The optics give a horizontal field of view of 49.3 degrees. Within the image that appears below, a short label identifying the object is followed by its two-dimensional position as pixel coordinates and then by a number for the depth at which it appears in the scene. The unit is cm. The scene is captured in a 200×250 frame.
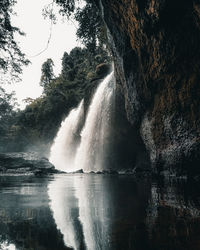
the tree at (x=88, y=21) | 1016
